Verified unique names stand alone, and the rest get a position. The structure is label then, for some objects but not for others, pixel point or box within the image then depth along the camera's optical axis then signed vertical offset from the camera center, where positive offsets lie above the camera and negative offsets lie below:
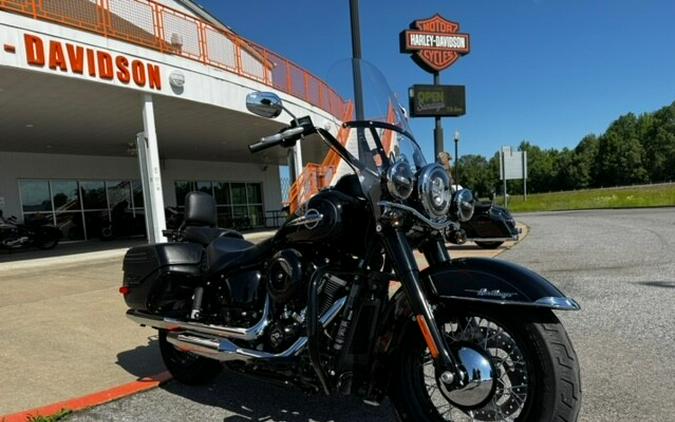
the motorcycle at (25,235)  15.41 -1.13
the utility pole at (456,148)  31.07 +1.67
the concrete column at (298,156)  13.87 +0.76
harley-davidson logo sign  27.53 +7.36
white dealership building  9.38 +2.15
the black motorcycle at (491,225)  10.09 -1.09
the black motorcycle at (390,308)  2.15 -0.63
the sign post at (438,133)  26.59 +2.24
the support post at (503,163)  32.38 +0.52
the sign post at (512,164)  33.06 +0.46
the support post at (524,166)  34.21 +0.26
